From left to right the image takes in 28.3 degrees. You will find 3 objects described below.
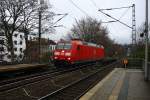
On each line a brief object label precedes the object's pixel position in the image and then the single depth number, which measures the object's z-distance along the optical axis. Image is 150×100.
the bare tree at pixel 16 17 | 39.00
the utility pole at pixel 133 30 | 34.79
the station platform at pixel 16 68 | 18.75
